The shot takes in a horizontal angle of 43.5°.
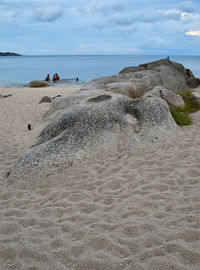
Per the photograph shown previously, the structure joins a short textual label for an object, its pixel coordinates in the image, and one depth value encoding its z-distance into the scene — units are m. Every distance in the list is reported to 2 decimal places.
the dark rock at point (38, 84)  31.97
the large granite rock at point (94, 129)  5.93
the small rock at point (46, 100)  16.56
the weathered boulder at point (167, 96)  9.26
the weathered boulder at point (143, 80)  11.00
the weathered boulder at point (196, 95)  10.59
